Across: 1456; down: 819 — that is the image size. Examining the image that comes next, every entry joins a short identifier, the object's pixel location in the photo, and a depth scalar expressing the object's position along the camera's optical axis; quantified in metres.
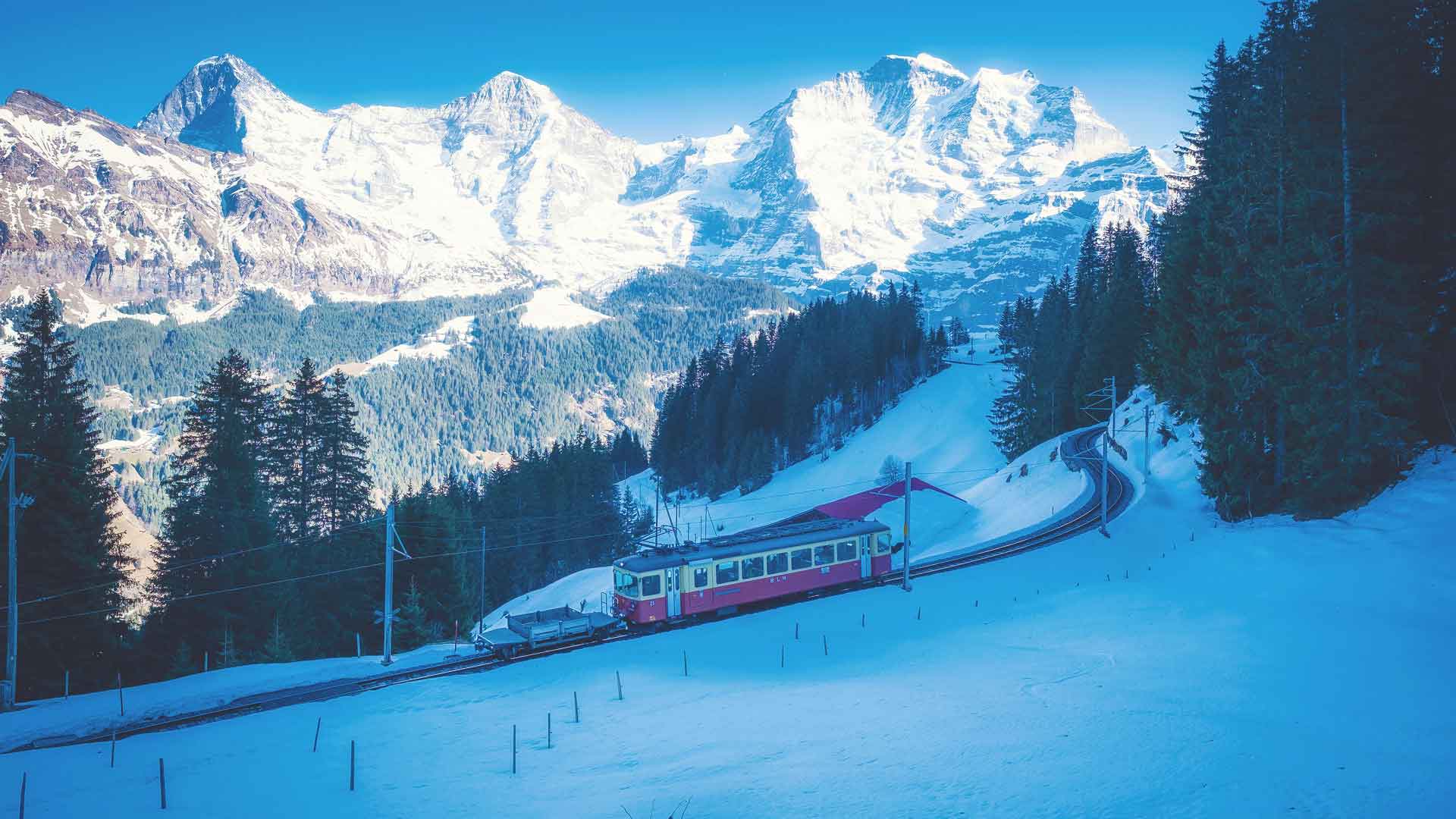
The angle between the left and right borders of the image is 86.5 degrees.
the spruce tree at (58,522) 30.12
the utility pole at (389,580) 29.19
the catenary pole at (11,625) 24.25
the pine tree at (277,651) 32.88
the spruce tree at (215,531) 36.34
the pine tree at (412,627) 39.22
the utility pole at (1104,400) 65.49
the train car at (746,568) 32.12
